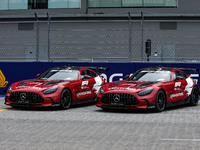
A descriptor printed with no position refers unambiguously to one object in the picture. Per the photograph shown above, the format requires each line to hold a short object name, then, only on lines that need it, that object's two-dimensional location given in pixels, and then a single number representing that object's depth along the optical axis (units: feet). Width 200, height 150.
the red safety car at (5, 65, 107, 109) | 43.78
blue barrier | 62.39
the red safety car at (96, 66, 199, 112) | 41.96
